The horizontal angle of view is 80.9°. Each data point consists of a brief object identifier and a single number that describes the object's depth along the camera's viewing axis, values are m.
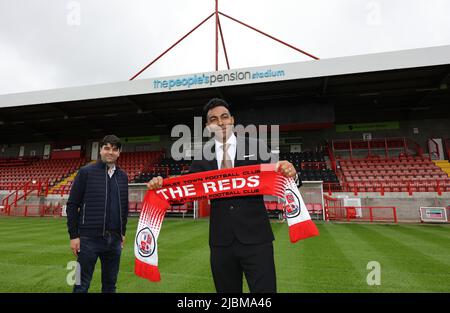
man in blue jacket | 2.76
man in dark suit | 1.86
